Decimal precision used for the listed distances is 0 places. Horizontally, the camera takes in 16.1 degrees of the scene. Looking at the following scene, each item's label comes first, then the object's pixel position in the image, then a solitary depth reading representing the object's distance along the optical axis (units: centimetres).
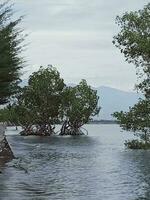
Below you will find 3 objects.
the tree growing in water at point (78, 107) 13700
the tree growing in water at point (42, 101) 12962
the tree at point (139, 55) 5872
